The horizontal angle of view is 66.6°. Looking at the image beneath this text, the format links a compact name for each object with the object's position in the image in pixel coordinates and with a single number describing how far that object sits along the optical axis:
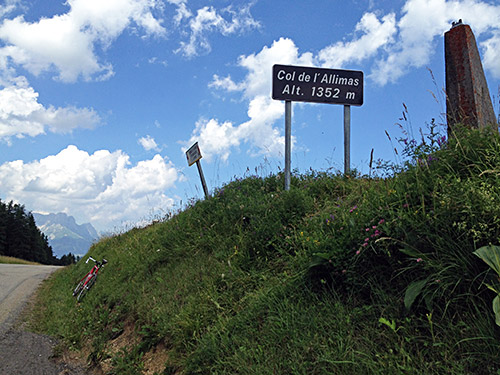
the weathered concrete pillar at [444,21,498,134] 5.98
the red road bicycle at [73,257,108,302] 9.33
